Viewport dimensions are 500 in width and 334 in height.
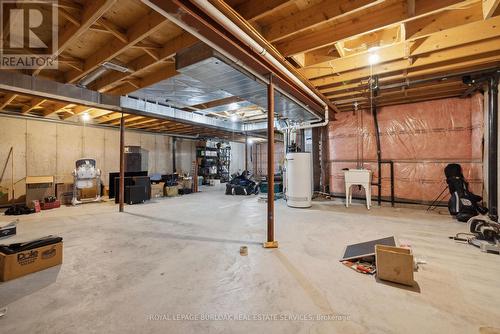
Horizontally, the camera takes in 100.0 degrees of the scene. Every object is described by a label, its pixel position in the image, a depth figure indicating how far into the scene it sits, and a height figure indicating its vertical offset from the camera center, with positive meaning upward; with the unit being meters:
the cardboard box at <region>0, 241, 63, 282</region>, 1.94 -0.94
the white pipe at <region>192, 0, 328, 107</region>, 1.75 +1.32
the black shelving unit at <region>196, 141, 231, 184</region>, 10.61 +0.33
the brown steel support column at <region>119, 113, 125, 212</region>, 4.85 +0.00
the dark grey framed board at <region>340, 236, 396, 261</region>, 2.19 -0.93
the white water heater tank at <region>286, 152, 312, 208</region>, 4.99 -0.32
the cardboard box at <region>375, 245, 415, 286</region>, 1.80 -0.86
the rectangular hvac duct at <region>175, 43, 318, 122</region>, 2.49 +1.25
